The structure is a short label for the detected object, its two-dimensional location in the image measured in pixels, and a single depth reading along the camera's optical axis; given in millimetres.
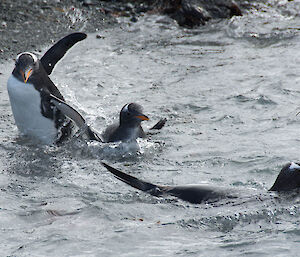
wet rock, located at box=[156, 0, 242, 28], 19562
